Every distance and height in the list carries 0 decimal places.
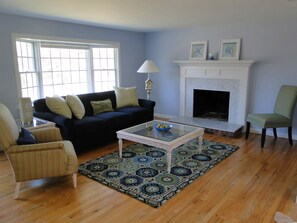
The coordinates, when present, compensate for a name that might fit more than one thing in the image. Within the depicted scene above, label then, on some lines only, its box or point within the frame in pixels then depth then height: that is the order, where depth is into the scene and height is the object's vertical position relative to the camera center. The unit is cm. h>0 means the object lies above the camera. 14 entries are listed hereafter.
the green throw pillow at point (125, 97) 522 -58
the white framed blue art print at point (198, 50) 547 +45
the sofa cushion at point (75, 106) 422 -62
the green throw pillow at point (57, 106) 405 -60
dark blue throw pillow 272 -78
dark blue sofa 382 -88
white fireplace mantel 498 -21
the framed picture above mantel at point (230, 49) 502 +44
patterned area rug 285 -137
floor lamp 520 +4
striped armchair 260 -96
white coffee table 330 -96
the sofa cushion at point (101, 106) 474 -71
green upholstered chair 418 -79
